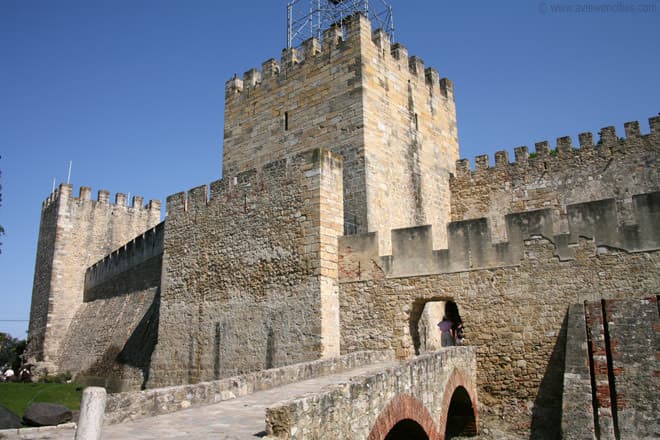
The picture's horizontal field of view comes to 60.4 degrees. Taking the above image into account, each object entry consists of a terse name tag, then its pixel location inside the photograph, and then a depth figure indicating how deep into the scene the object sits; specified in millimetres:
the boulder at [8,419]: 10234
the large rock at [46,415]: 10500
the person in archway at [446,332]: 13664
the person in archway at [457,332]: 14539
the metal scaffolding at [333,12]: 17906
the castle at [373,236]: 10242
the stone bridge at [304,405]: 5043
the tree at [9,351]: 30672
